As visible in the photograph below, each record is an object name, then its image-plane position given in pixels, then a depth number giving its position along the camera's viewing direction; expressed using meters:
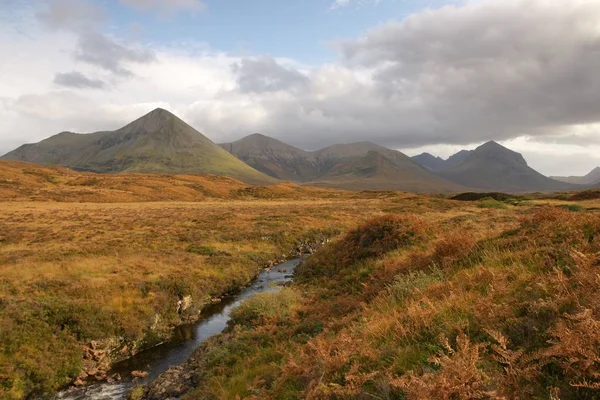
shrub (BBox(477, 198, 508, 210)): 60.67
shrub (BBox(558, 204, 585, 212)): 40.11
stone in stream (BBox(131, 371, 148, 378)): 16.45
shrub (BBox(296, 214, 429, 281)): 23.01
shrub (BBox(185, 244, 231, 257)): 34.53
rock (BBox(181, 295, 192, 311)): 23.80
